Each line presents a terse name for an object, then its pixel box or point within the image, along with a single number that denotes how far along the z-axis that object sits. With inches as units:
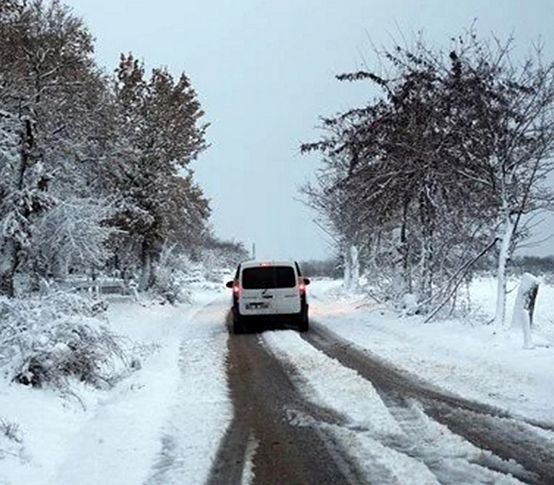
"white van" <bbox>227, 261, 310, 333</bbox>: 734.5
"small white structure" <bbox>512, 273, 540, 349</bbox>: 548.3
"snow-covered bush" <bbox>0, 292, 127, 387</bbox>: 333.1
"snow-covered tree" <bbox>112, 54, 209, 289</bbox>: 1192.8
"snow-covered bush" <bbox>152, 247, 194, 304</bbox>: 1302.9
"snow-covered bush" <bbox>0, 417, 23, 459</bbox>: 234.8
